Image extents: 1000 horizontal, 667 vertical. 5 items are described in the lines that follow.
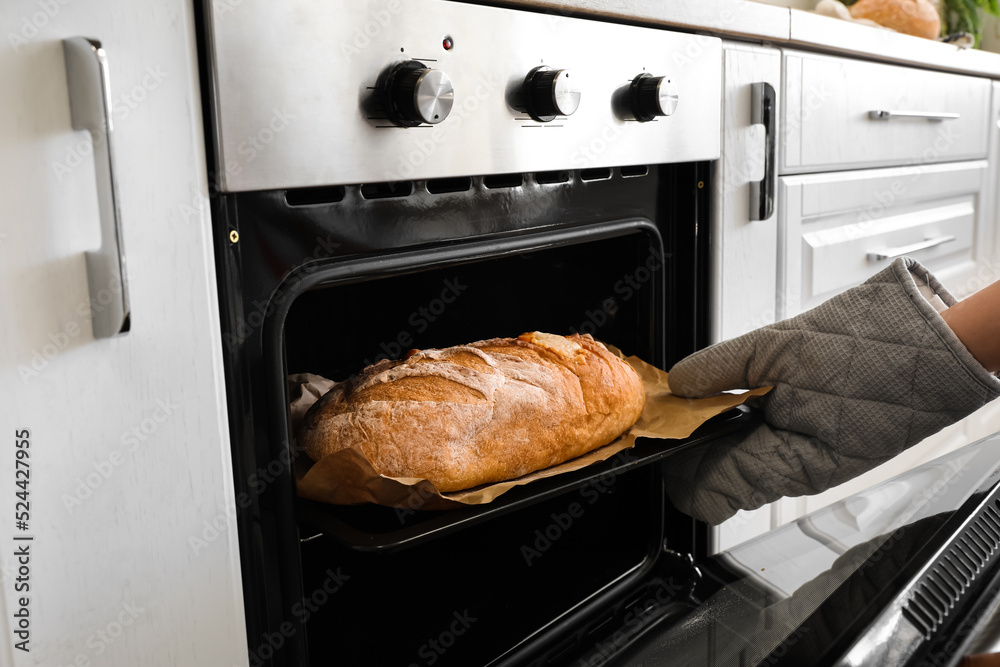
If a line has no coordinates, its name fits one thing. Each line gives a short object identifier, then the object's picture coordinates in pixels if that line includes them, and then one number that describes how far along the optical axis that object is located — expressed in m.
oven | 0.67
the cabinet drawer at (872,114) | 1.22
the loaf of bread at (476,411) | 0.75
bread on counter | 1.83
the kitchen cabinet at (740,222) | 1.09
